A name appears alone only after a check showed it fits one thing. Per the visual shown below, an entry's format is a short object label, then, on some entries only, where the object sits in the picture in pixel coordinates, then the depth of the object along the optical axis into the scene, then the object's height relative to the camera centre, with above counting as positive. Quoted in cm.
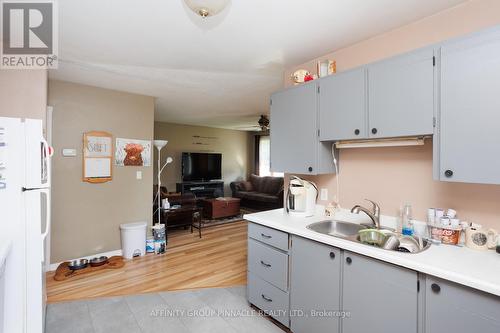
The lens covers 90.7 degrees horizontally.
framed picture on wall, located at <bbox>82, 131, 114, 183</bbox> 336 +10
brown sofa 649 -79
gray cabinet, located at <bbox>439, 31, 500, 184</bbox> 127 +30
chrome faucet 191 -37
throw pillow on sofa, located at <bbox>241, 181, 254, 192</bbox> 759 -66
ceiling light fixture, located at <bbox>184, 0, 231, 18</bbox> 124 +82
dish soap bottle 177 -41
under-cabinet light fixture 171 +18
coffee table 571 -101
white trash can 350 -107
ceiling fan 546 +97
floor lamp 381 +33
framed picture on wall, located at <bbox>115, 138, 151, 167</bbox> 364 +18
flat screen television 700 -4
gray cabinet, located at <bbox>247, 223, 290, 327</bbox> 200 -92
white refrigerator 155 -35
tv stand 687 -68
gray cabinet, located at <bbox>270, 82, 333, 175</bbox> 218 +30
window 834 +31
